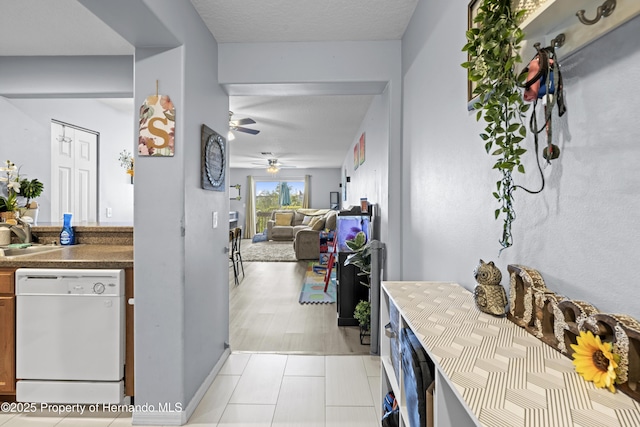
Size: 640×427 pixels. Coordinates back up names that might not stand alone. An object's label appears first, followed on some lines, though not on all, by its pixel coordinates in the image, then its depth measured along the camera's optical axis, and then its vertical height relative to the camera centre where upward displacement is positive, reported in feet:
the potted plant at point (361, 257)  10.19 -1.39
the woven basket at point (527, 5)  2.73 +1.68
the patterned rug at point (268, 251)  23.67 -3.23
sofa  26.76 -1.14
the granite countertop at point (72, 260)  6.74 -1.02
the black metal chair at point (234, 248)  16.49 -1.89
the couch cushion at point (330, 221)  26.27 -0.87
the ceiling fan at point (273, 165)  29.88 +3.93
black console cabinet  11.43 -2.72
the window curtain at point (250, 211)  37.78 -0.21
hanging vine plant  2.92 +1.26
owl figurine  3.47 -0.82
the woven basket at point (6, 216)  8.78 -0.22
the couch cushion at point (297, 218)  34.25 -0.85
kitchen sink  7.83 -1.00
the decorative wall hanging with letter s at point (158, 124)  6.36 +1.54
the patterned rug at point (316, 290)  14.20 -3.67
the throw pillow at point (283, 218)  33.86 -0.85
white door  11.58 +1.25
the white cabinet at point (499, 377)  1.89 -1.09
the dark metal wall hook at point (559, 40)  2.60 +1.30
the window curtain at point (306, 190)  37.68 +2.11
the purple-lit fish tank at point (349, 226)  11.74 -0.57
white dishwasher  6.70 -2.34
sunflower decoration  2.05 -0.92
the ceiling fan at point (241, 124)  14.51 +3.66
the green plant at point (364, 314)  10.10 -3.07
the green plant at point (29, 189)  9.57 +0.51
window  38.73 +1.38
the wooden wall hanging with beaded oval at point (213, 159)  7.37 +1.13
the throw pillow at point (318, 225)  26.73 -1.19
